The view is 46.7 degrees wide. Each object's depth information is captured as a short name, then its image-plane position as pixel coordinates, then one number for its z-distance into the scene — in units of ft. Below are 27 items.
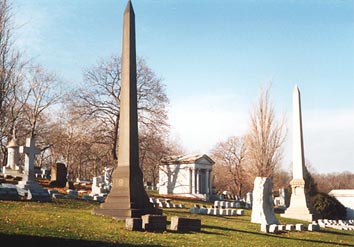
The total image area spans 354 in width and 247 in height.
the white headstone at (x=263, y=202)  57.57
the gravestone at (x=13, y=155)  112.96
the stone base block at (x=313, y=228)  56.00
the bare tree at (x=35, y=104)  143.54
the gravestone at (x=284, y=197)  120.49
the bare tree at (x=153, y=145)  111.96
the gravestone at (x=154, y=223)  36.63
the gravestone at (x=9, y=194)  53.26
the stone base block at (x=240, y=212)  71.65
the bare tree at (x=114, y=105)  110.52
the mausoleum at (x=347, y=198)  113.91
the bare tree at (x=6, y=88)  65.67
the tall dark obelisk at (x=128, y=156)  44.32
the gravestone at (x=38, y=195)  55.85
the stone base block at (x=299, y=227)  54.03
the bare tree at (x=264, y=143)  124.06
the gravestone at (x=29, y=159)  63.62
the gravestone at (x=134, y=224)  36.01
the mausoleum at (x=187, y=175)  133.08
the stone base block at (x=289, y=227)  51.63
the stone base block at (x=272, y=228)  47.01
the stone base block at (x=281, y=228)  49.27
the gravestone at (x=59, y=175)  90.64
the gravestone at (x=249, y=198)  117.97
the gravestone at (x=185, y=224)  38.47
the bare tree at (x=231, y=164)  189.67
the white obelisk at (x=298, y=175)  85.66
